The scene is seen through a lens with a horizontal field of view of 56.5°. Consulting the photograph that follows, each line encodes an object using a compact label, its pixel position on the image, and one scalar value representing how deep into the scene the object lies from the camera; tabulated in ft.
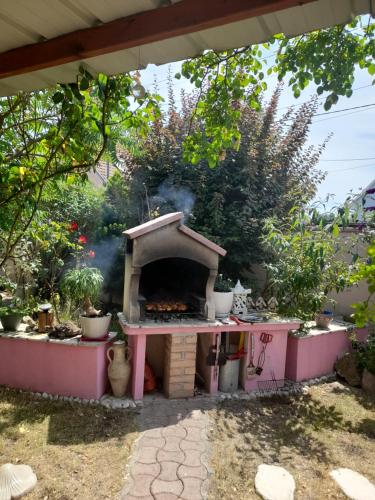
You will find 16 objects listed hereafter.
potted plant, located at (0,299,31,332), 15.12
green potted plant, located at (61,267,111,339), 18.88
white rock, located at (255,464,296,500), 9.16
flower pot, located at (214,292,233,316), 16.28
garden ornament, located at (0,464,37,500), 8.61
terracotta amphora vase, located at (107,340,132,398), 14.24
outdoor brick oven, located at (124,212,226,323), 14.35
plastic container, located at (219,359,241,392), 15.81
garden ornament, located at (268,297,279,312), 18.30
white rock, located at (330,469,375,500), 9.38
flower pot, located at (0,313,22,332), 15.19
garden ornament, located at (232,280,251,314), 17.11
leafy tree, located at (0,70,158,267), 8.21
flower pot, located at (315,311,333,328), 18.57
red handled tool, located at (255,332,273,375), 16.10
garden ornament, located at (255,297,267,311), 18.63
